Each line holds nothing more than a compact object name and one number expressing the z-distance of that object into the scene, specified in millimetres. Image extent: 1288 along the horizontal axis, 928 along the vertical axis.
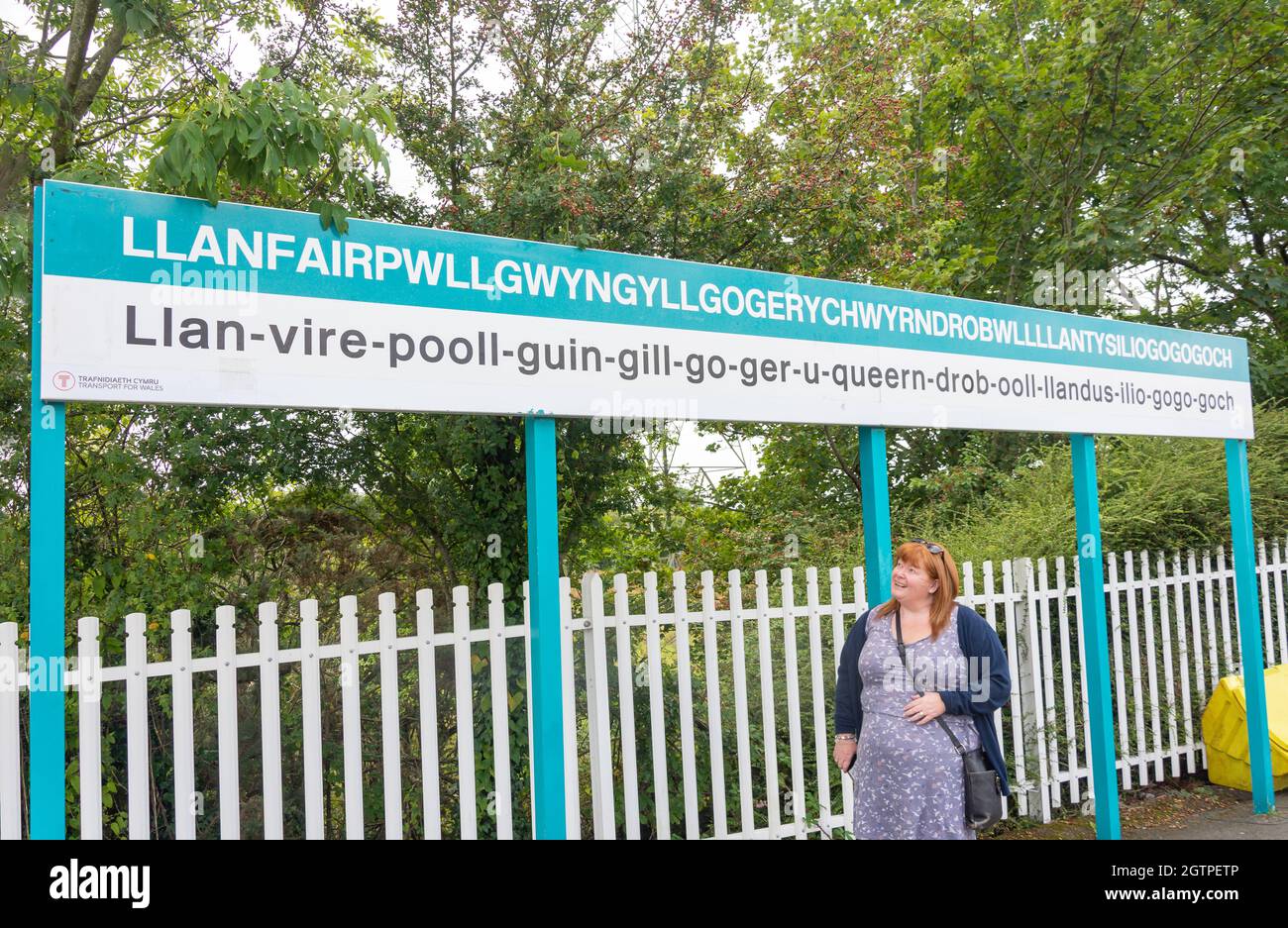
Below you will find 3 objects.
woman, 3518
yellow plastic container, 6219
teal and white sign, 2680
